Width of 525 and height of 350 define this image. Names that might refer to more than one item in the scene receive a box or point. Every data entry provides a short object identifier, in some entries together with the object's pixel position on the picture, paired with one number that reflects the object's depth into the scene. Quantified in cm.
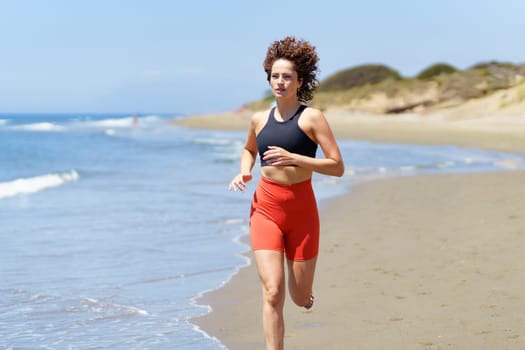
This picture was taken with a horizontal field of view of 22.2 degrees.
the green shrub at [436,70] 13921
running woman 785
